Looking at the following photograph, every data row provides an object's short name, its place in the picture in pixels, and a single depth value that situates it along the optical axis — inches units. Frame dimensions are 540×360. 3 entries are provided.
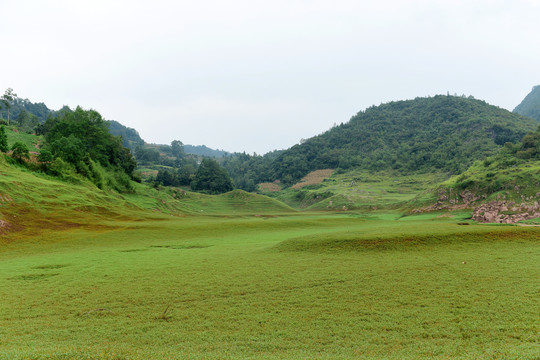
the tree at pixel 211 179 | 3885.3
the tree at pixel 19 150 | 1508.4
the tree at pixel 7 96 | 3448.3
